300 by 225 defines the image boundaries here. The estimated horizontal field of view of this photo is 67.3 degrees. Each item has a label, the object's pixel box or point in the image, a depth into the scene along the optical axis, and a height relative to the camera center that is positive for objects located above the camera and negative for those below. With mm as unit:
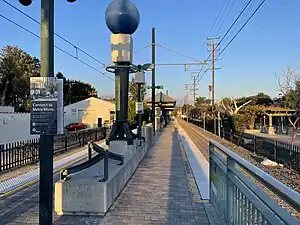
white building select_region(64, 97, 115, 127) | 40818 +1035
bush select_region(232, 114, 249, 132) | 24793 -692
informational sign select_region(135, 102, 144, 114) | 10463 +362
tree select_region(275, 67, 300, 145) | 14579 +1412
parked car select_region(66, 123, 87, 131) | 32909 -1572
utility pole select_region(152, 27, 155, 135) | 17187 +2815
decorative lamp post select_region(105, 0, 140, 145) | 6821 +2034
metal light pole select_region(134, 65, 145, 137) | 9720 +1178
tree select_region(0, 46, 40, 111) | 30758 +6121
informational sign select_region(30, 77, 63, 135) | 2593 +101
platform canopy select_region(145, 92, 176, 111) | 23700 +1723
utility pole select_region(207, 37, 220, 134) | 24956 +5681
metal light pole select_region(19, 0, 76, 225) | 2605 -365
